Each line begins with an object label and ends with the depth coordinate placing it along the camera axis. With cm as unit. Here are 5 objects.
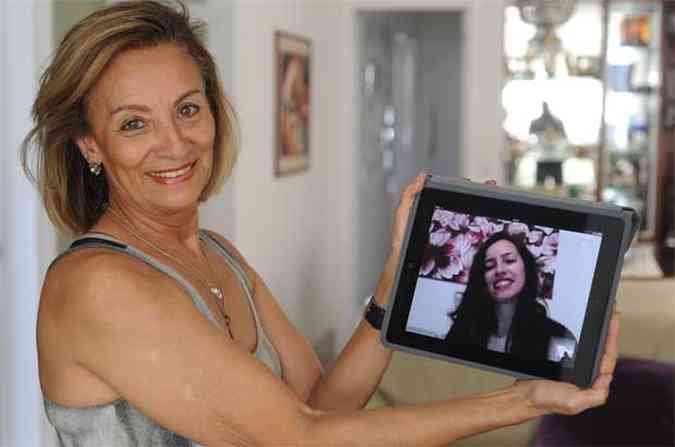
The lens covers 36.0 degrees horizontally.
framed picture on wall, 497
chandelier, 620
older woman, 120
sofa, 261
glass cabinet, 706
